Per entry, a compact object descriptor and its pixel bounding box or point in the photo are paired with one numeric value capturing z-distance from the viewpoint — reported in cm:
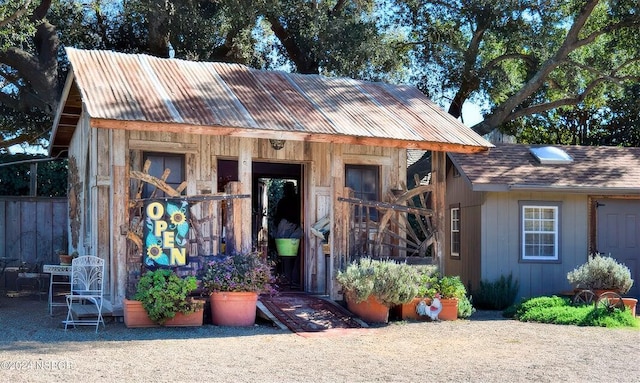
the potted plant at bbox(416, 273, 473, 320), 1217
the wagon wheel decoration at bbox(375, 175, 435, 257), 1292
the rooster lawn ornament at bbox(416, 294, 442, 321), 1212
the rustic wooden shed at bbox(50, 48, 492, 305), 1135
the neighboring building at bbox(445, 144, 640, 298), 1570
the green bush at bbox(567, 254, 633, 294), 1335
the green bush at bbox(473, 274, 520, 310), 1516
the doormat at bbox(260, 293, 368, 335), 1116
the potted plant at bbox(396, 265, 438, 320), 1219
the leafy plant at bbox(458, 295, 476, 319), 1263
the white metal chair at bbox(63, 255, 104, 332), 1073
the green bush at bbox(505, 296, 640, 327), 1227
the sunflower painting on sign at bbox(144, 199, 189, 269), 1108
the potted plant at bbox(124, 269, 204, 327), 1051
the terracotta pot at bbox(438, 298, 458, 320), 1235
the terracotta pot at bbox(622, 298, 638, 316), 1345
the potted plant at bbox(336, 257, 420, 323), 1145
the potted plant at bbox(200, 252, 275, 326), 1116
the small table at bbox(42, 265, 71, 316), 1205
